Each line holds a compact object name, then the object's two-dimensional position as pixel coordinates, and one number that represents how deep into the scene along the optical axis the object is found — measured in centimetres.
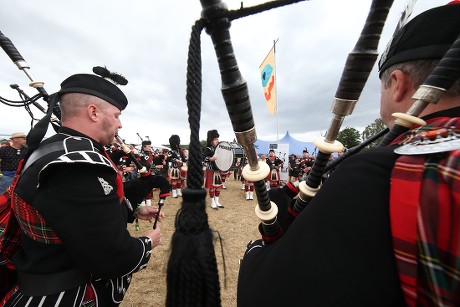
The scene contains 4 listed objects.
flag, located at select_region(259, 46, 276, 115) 628
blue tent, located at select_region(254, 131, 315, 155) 1903
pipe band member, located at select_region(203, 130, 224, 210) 757
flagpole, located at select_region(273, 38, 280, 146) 586
